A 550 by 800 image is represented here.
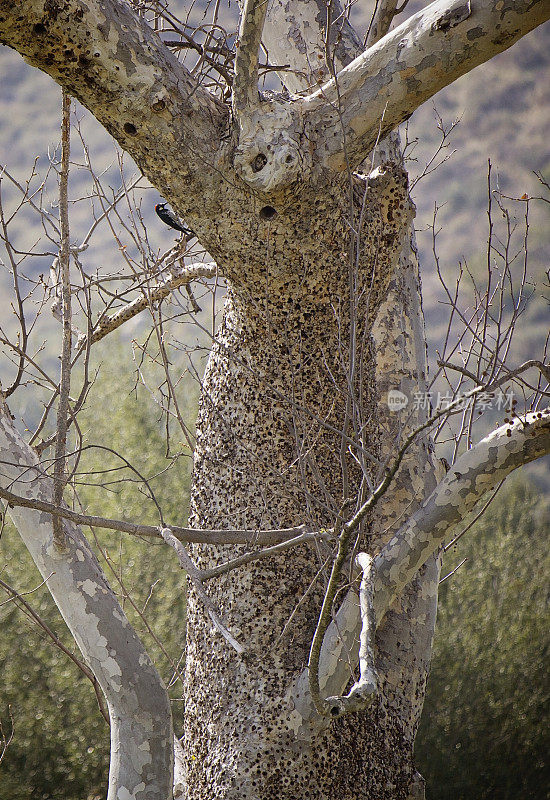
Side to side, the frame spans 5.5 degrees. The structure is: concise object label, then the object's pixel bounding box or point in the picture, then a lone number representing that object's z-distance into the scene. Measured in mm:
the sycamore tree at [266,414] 23367
